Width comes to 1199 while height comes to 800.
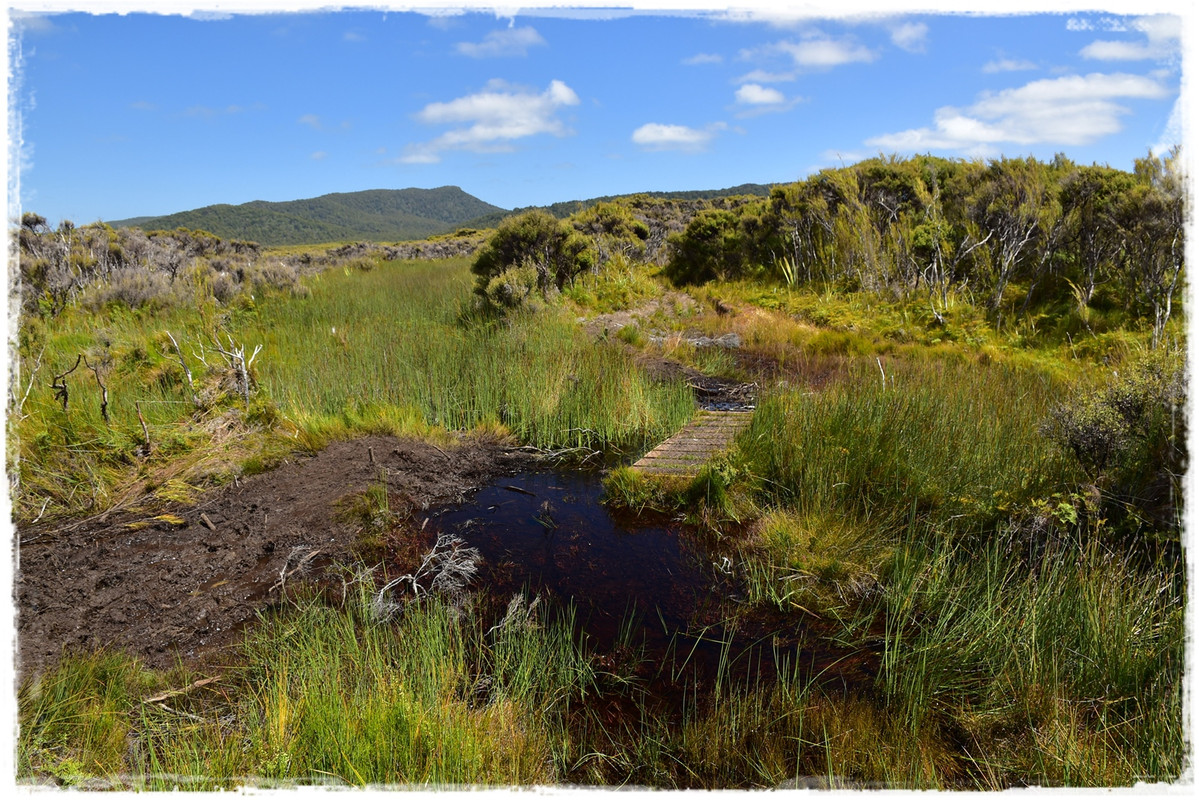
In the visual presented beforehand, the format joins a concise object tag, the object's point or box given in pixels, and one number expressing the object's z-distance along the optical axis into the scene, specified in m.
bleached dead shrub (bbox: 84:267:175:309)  10.79
